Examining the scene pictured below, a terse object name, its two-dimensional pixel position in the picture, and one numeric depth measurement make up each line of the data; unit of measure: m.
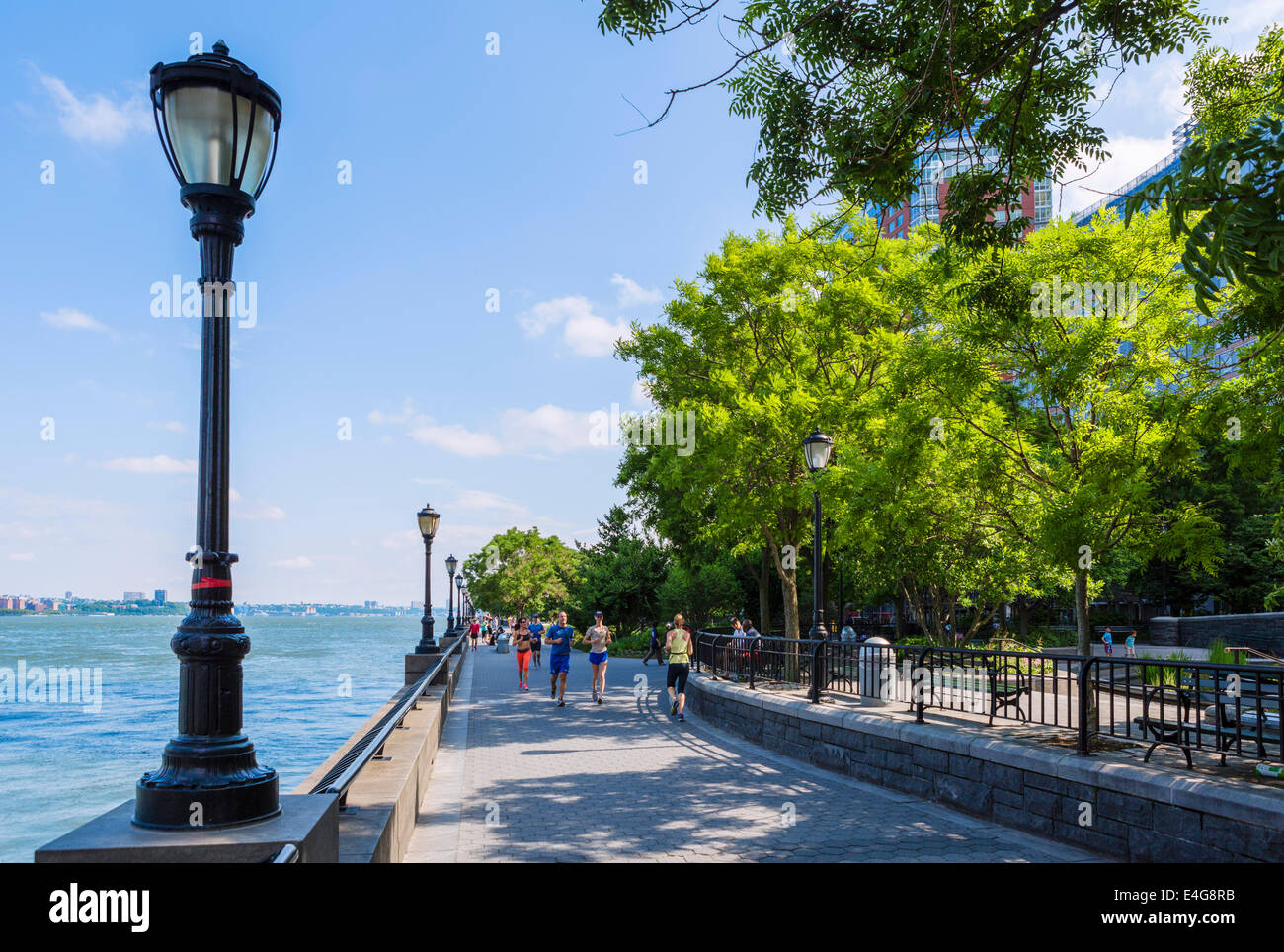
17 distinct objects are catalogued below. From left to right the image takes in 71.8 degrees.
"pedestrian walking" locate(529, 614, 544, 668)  30.70
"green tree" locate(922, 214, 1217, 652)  9.66
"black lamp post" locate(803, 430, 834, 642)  14.29
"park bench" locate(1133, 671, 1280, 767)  6.79
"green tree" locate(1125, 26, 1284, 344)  4.43
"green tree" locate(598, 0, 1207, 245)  6.89
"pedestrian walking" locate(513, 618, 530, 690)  22.45
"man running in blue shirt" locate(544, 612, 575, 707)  17.88
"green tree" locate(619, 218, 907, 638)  18.38
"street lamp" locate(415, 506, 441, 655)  24.06
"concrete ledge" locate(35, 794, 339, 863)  3.04
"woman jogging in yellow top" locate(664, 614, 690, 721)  15.60
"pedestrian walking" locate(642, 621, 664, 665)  33.12
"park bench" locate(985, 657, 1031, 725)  9.07
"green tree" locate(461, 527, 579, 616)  78.94
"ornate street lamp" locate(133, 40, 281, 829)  3.41
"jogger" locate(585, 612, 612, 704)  17.84
